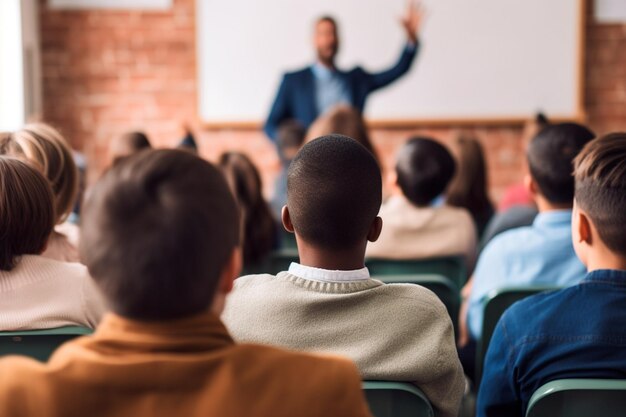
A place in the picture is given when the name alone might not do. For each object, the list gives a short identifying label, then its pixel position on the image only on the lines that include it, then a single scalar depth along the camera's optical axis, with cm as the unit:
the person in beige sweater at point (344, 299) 194
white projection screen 711
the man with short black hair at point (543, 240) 278
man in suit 596
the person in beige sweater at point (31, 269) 218
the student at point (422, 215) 330
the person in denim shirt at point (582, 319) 203
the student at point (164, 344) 145
